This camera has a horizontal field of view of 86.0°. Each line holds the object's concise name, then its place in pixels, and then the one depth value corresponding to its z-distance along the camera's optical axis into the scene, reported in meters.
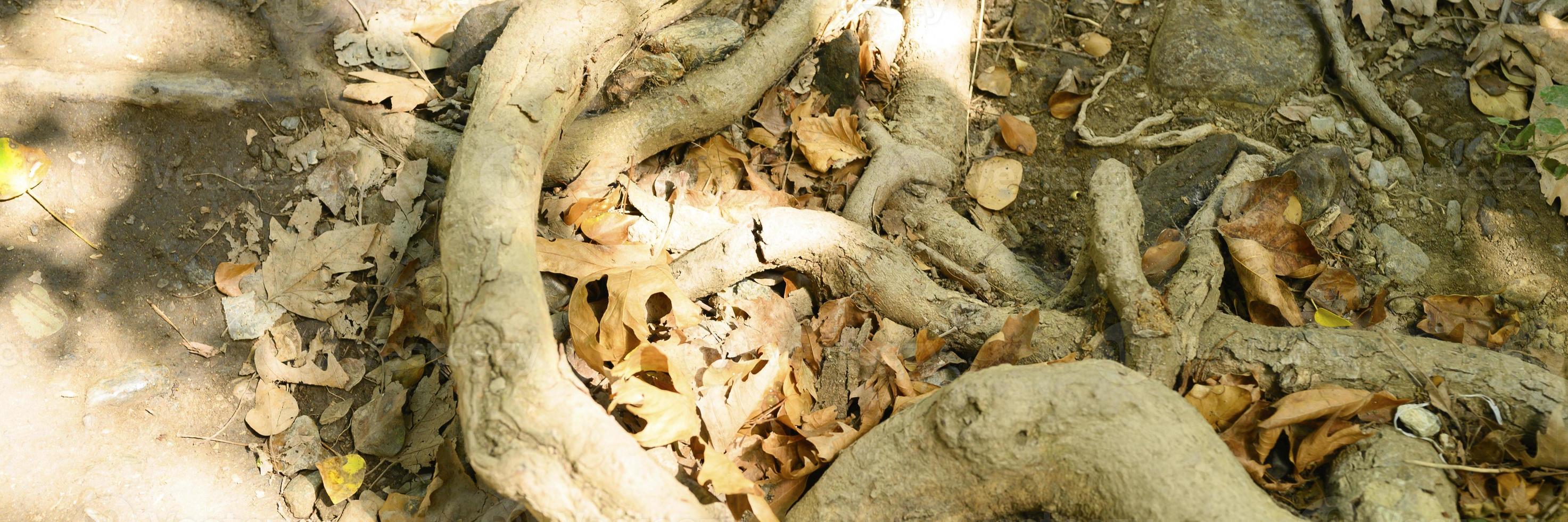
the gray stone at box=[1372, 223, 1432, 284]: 2.92
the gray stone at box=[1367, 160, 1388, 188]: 3.18
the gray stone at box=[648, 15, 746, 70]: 3.21
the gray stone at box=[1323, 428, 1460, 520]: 2.06
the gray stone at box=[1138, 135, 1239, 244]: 2.89
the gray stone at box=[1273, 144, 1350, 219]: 2.88
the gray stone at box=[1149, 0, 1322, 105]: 3.40
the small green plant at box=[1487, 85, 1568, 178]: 2.77
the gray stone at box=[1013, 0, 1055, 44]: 3.72
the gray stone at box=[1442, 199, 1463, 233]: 3.08
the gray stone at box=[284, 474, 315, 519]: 2.49
